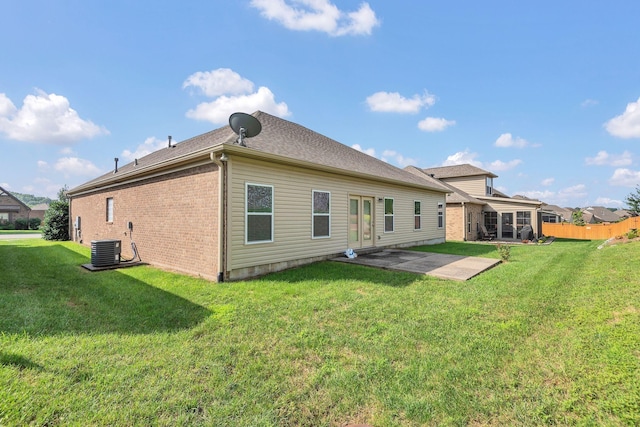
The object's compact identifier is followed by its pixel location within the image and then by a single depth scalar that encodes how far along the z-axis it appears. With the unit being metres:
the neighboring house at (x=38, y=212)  50.00
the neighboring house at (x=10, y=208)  41.44
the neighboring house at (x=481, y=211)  18.58
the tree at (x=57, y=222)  18.16
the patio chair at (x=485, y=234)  19.46
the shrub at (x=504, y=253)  9.28
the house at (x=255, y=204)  6.52
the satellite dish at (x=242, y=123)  7.11
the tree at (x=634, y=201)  29.98
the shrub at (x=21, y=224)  35.19
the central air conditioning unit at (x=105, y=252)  8.06
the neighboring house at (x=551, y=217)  29.30
